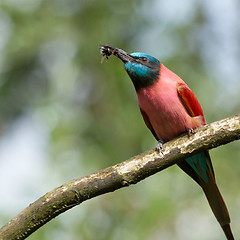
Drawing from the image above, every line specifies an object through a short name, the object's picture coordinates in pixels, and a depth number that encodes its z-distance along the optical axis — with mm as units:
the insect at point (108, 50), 8180
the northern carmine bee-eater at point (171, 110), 7461
